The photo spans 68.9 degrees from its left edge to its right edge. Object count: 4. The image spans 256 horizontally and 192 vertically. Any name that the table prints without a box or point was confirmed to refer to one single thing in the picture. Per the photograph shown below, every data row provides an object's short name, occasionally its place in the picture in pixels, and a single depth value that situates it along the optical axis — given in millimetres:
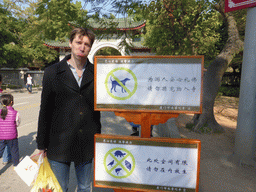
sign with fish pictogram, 1683
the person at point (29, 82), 16041
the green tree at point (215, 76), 5587
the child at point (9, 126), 3123
